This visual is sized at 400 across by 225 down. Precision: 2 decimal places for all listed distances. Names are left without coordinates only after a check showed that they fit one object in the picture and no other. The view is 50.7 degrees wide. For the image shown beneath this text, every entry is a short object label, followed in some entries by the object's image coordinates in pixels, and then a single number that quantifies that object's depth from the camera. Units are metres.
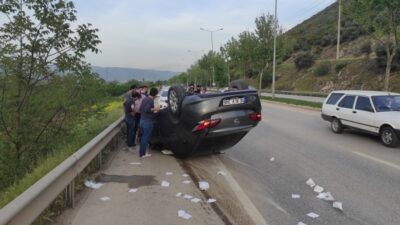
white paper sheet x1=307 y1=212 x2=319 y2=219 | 5.62
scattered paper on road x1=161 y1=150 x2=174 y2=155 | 10.32
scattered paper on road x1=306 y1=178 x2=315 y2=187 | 7.26
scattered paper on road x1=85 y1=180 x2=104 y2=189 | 7.04
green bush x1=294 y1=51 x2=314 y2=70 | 66.94
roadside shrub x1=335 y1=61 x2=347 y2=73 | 55.53
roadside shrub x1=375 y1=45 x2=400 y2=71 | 45.03
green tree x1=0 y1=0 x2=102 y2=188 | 9.85
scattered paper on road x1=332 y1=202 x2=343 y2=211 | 6.00
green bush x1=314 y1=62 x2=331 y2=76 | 58.29
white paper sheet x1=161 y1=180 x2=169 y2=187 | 7.23
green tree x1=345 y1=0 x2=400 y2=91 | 22.55
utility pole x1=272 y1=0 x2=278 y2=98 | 41.67
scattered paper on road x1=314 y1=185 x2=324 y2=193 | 6.88
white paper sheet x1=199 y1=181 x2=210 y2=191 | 7.00
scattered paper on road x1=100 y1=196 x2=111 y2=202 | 6.26
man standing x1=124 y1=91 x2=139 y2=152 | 11.44
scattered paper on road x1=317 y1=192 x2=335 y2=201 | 6.41
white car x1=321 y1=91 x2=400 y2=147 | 11.59
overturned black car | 8.31
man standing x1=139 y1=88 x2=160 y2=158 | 9.83
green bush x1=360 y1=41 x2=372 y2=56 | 55.91
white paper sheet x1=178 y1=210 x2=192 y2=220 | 5.51
